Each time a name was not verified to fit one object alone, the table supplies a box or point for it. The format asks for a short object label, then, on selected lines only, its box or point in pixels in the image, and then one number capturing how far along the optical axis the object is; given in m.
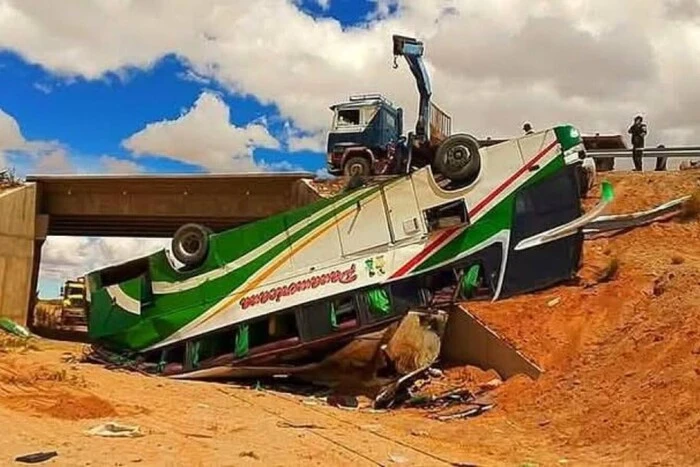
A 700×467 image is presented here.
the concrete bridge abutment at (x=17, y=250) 25.48
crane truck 20.58
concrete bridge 24.11
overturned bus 13.96
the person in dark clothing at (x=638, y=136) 19.42
